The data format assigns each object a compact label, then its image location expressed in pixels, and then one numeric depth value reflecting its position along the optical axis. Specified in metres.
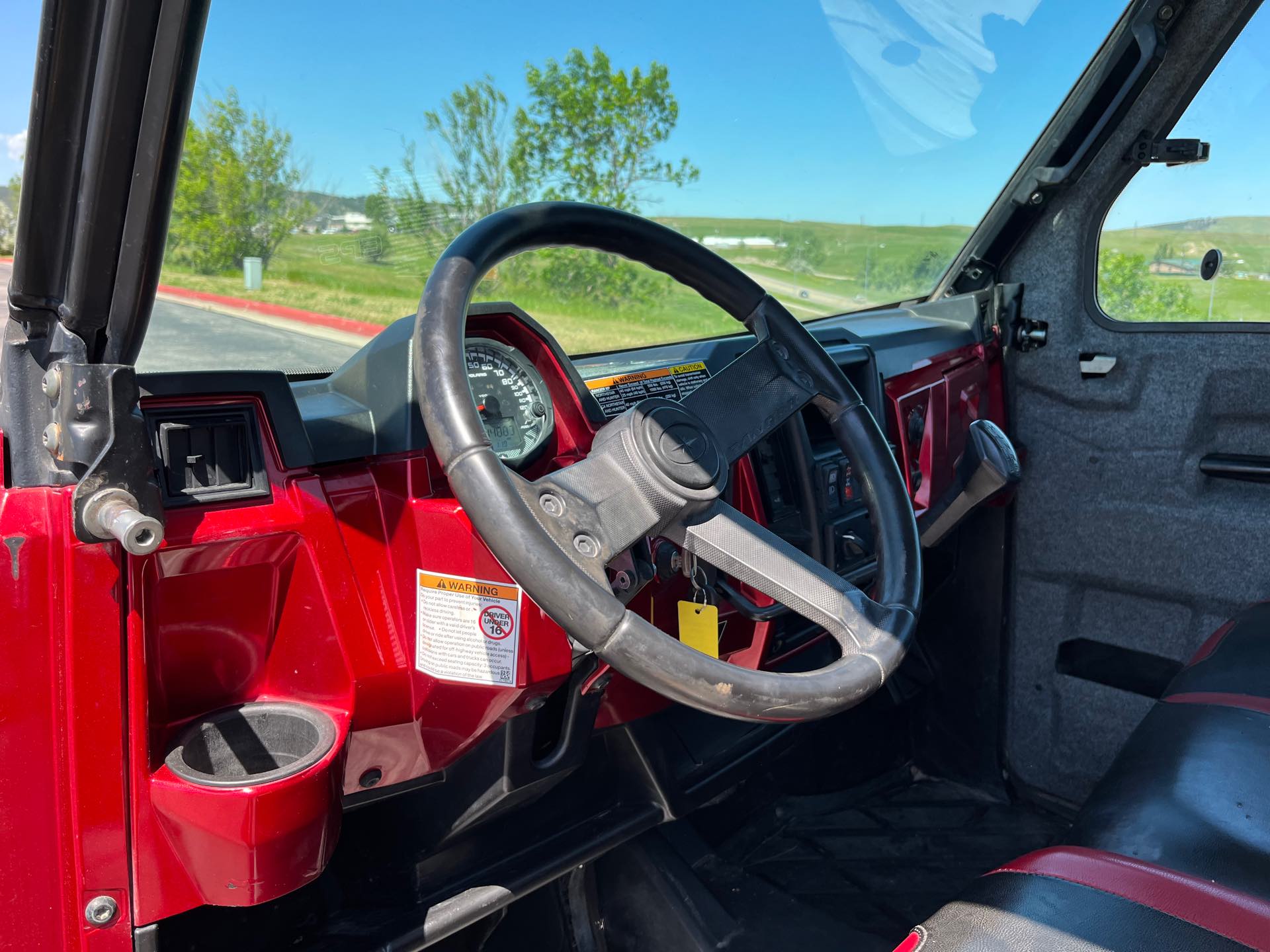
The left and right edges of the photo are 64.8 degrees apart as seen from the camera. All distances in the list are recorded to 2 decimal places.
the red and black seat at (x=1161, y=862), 1.06
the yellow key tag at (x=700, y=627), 1.32
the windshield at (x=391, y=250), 1.22
